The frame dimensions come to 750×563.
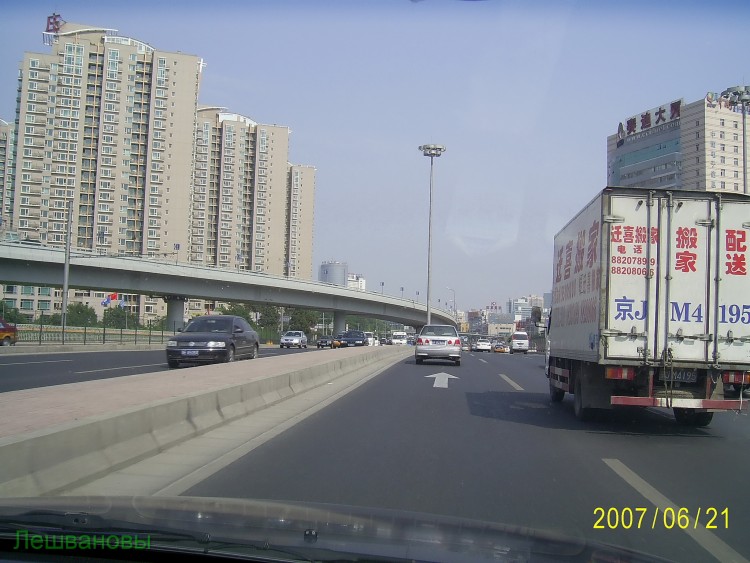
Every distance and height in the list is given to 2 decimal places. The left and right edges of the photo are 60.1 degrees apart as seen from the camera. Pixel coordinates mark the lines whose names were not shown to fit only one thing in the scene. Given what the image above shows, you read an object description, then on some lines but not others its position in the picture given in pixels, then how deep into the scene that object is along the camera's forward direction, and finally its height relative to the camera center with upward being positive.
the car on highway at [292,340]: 54.58 -2.19
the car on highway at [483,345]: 59.50 -2.13
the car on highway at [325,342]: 59.50 -2.45
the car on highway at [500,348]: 64.16 -2.51
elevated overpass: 47.53 +2.47
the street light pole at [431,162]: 47.97 +11.79
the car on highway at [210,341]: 20.73 -1.00
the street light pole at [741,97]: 28.70 +10.67
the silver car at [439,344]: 28.11 -1.05
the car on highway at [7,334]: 32.97 -1.57
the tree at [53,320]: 59.70 -1.51
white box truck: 10.13 +0.52
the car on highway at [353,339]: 53.44 -1.89
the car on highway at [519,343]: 59.12 -1.79
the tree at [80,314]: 69.50 -0.98
